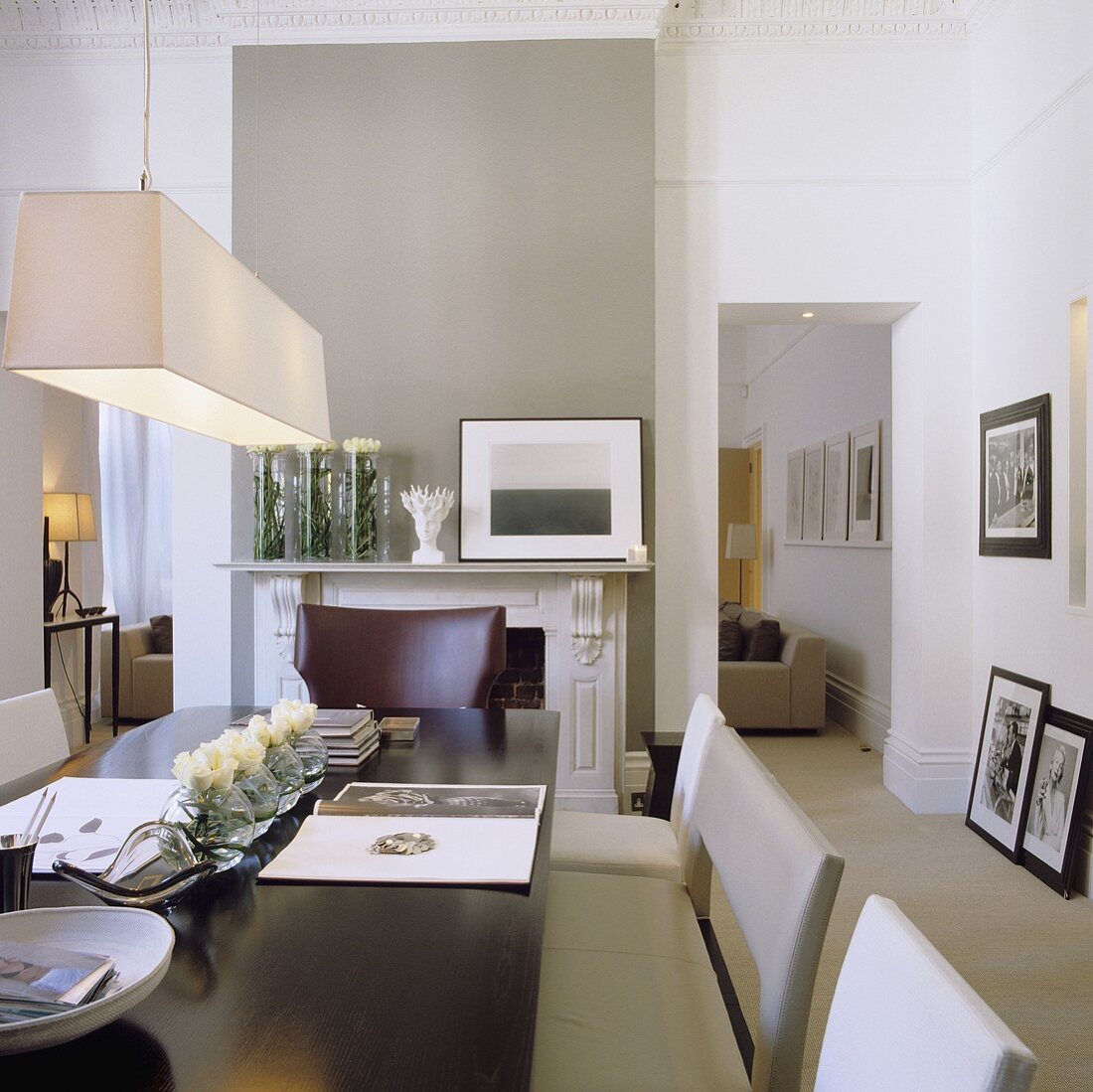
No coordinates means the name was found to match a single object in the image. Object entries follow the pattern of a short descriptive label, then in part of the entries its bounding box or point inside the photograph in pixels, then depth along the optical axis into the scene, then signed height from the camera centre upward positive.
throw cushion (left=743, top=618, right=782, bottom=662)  5.39 -0.60
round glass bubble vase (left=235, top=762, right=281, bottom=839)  1.27 -0.37
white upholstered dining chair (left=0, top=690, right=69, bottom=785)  1.91 -0.43
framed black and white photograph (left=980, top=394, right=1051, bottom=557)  3.12 +0.26
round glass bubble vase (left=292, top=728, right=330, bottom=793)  1.55 -0.38
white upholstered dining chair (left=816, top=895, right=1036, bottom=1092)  0.62 -0.39
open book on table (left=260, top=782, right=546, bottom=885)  1.17 -0.44
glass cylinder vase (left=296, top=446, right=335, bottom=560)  3.60 +0.17
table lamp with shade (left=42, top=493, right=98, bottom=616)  5.09 +0.19
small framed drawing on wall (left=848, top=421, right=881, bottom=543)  5.02 +0.39
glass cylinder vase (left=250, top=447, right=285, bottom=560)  3.60 +0.18
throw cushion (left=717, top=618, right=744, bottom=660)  5.51 -0.61
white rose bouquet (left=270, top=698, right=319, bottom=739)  1.48 -0.29
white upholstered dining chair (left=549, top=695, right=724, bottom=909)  1.80 -0.68
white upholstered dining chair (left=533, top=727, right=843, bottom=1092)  1.07 -0.69
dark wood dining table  0.74 -0.45
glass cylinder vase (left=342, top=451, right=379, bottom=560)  3.60 +0.18
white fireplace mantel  3.57 -0.29
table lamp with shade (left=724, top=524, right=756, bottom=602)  8.32 +0.06
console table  4.55 -0.49
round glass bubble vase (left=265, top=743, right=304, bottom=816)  1.41 -0.37
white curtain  6.45 +0.29
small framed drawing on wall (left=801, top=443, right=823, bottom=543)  6.19 +0.40
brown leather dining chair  2.70 -0.35
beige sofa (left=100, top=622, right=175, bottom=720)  5.27 -0.81
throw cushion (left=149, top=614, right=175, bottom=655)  5.52 -0.56
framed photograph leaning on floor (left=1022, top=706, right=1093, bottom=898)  2.85 -0.87
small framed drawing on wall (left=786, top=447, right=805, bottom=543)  6.73 +0.42
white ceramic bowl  0.87 -0.41
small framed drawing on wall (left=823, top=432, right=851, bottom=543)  5.62 +0.43
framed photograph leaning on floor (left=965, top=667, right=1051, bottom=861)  3.16 -0.82
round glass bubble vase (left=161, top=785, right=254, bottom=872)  1.15 -0.37
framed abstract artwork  3.66 +0.25
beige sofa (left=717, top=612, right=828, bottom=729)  5.21 -0.86
